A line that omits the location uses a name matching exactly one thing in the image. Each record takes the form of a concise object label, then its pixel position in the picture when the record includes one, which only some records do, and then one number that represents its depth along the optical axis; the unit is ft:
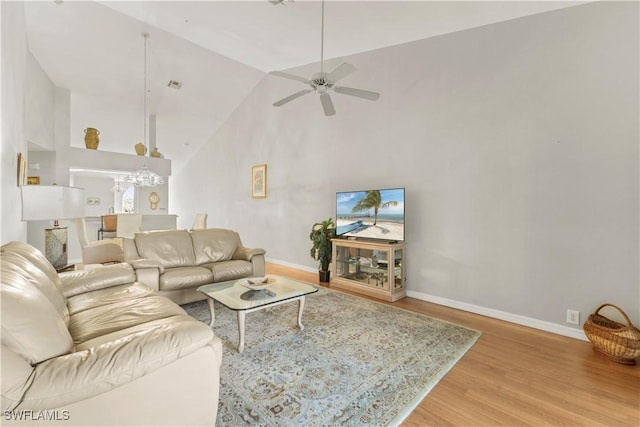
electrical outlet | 9.20
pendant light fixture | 18.40
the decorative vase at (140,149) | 22.38
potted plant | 15.21
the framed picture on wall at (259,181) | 20.30
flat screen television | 12.66
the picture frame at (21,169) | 10.09
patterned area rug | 5.81
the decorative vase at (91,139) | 20.34
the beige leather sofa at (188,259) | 10.66
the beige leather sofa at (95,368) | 3.56
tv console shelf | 12.59
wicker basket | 7.44
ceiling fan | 8.37
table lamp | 8.32
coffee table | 7.98
